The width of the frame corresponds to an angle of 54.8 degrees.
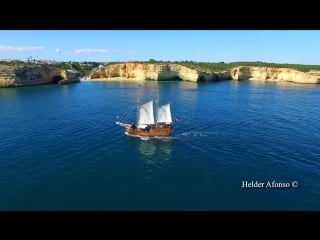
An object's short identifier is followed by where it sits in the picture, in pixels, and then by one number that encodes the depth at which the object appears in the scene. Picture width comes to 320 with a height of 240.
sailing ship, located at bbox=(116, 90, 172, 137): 45.38
